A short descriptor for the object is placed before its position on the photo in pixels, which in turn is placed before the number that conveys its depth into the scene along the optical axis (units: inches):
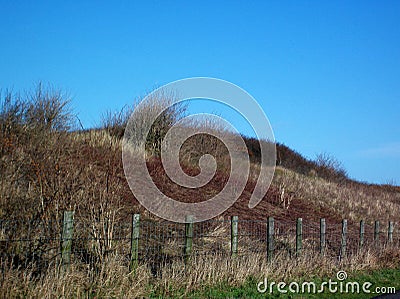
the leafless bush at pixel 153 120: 995.9
